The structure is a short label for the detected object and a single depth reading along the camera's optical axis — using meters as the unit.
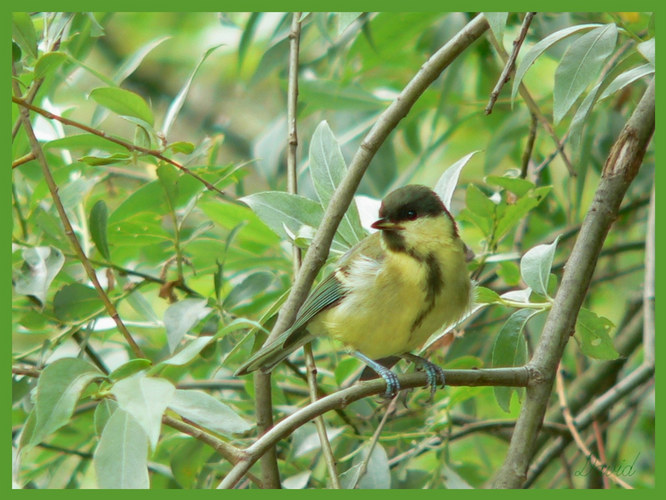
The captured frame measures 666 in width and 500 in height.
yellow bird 4.50
